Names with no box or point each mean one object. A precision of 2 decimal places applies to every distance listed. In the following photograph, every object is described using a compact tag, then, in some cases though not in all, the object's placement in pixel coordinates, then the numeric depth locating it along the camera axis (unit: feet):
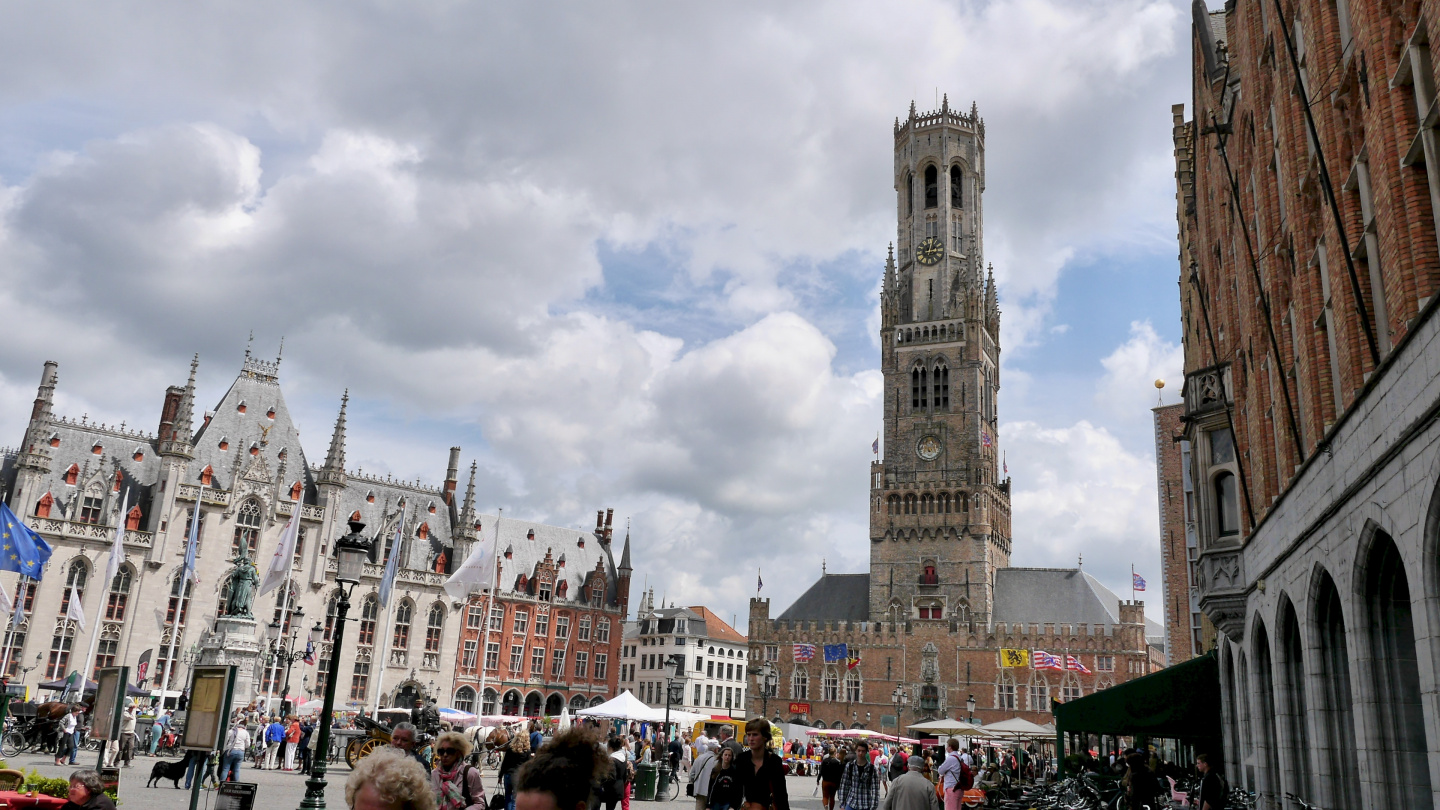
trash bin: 78.28
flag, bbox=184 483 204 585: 135.85
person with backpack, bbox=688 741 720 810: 42.24
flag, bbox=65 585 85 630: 116.67
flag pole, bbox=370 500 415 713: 147.95
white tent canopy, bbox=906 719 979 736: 110.01
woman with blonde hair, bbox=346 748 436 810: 13.38
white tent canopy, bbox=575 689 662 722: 100.48
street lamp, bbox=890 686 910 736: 216.13
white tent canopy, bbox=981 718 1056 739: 115.24
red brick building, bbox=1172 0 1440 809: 28.68
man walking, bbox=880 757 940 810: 30.71
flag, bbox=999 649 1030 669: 200.64
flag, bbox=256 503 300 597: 118.73
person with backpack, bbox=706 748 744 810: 29.94
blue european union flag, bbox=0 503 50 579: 72.95
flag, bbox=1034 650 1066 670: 184.24
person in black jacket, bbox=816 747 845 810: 48.52
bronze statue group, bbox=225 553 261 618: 108.37
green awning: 65.57
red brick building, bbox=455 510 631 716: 205.67
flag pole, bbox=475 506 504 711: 201.98
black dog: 56.95
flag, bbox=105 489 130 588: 122.93
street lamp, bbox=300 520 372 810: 37.27
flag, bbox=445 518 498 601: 109.60
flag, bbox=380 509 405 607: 130.82
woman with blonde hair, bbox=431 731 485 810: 26.11
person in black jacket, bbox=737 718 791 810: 26.40
